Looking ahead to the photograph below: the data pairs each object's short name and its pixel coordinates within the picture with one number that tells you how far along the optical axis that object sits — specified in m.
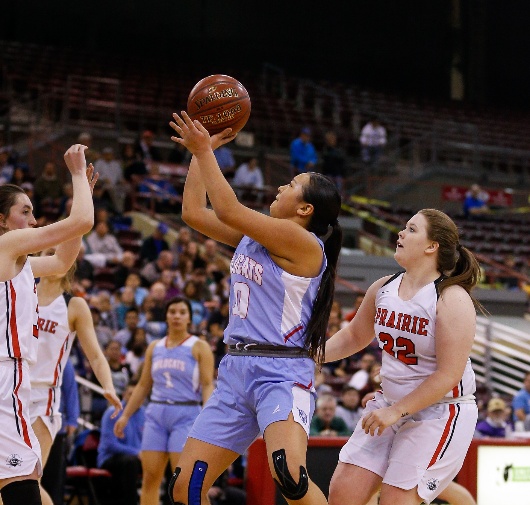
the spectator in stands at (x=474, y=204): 20.47
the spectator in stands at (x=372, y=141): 21.06
